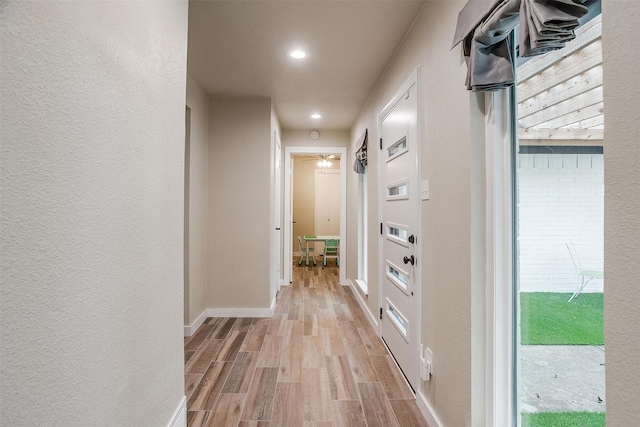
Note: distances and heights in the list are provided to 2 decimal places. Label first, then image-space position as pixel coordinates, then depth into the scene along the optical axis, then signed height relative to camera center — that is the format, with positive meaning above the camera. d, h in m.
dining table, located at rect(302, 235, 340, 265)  6.63 -0.53
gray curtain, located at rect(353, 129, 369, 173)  3.67 +0.73
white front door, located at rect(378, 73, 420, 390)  2.04 -0.10
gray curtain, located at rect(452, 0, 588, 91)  0.92 +0.63
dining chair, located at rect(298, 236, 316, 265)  7.08 -0.92
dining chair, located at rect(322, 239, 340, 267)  6.80 -0.78
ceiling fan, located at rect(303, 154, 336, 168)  7.35 +1.30
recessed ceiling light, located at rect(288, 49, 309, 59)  2.52 +1.33
